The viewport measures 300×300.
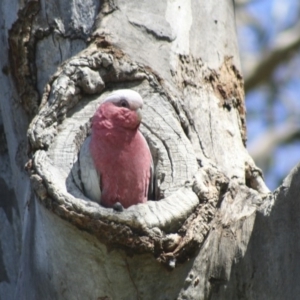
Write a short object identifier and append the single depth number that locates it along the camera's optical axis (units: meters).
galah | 5.53
